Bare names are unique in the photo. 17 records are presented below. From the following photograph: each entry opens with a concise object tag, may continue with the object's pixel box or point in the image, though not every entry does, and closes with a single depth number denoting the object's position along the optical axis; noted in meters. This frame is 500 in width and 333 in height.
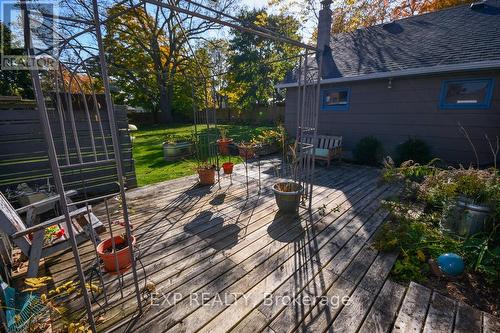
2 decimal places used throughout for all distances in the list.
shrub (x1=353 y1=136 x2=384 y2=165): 6.91
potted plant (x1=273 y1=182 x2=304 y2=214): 3.64
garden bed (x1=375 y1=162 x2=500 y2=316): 2.27
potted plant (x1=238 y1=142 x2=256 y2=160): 7.84
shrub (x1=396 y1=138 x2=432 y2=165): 6.02
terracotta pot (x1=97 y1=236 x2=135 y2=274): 2.34
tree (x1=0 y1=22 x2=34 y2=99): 14.43
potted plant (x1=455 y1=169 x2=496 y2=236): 2.82
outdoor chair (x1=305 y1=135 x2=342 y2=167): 6.89
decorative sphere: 2.32
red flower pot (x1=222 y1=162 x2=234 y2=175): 5.95
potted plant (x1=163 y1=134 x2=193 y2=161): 8.02
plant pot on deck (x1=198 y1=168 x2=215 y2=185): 5.27
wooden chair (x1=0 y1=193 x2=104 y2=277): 2.14
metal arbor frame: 1.31
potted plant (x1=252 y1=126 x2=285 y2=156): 8.37
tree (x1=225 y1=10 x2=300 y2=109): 16.55
